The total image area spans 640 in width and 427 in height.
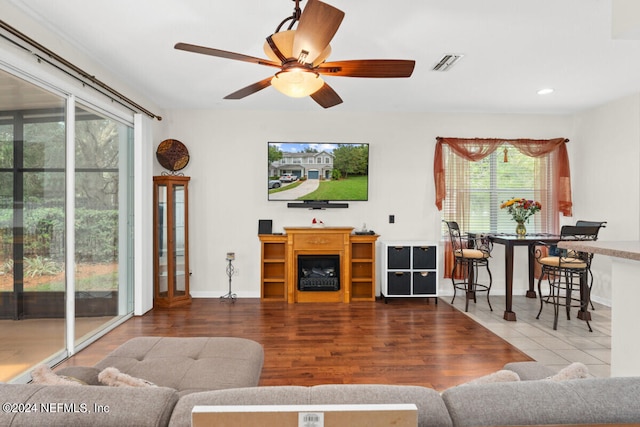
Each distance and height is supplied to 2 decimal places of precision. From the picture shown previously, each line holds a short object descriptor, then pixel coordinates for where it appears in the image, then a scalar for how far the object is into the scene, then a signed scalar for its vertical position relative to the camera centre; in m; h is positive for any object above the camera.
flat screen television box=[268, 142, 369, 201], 5.20 +0.61
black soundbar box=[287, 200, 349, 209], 5.23 +0.12
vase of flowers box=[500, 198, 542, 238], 4.50 +0.05
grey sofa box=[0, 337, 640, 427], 0.88 -0.46
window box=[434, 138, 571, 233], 5.30 +0.49
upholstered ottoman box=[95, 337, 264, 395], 1.77 -0.78
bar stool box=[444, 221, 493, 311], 4.66 -0.55
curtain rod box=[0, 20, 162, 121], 2.36 +1.15
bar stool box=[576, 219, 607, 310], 4.59 -0.12
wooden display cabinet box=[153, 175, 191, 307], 4.74 -0.42
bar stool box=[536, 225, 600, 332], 3.87 -0.52
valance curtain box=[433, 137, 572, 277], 5.29 +0.74
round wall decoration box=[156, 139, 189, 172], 4.98 +0.79
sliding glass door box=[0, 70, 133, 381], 2.54 -0.08
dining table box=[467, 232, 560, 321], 4.17 -0.41
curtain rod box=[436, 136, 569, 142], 5.29 +1.06
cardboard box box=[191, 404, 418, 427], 0.67 -0.37
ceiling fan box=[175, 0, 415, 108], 1.73 +0.86
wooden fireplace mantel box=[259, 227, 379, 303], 4.95 -0.56
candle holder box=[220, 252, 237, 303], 5.02 -0.82
